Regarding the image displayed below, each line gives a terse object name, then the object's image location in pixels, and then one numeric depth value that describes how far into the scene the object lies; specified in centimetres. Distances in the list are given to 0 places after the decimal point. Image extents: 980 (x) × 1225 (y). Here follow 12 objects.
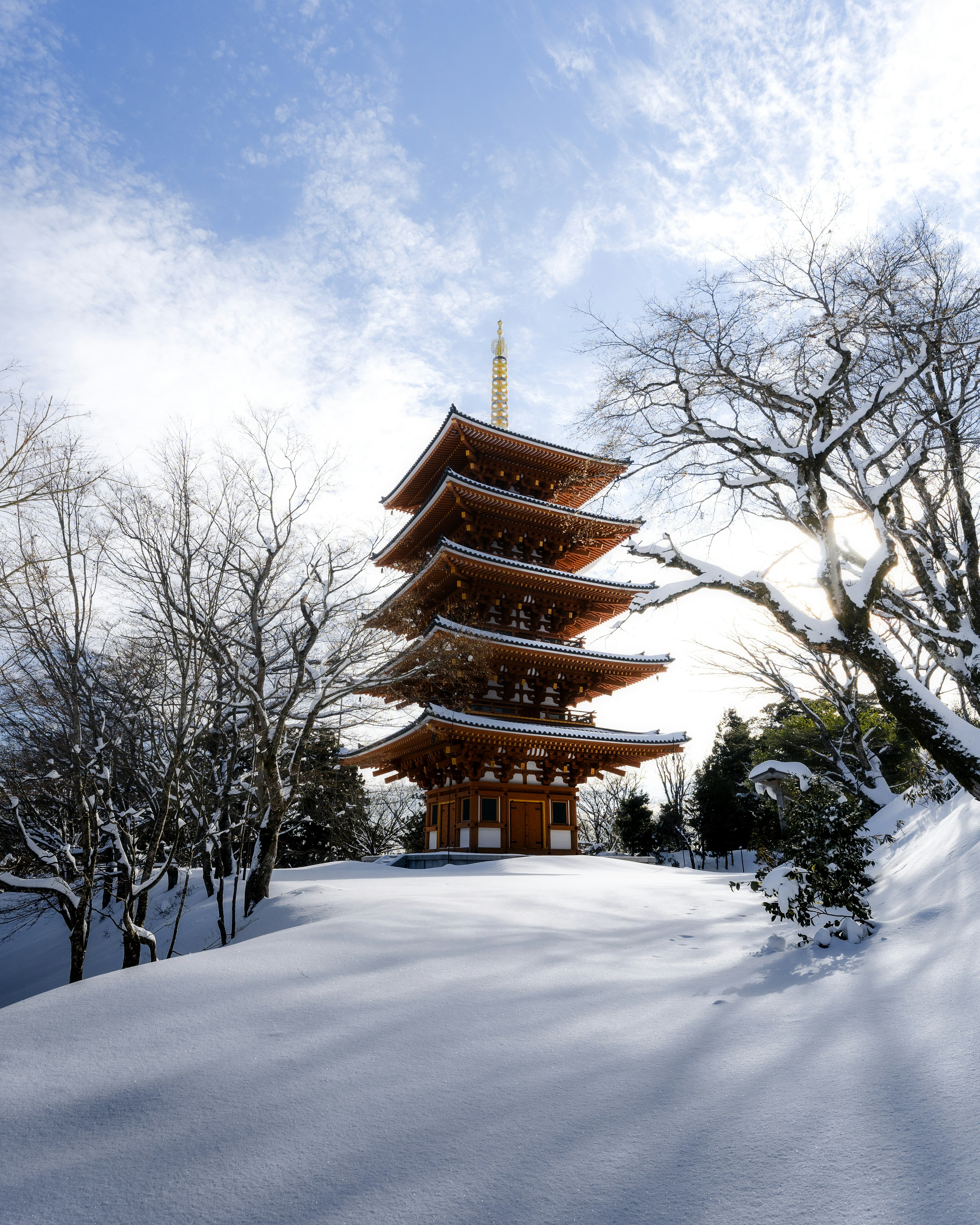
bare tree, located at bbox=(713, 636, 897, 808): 1452
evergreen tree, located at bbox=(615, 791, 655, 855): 3528
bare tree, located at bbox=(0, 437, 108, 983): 627
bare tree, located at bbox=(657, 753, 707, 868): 3678
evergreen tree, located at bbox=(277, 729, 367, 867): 2245
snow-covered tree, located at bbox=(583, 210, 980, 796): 697
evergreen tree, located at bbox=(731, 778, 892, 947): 586
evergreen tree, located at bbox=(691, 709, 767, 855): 3344
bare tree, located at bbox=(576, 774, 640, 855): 3962
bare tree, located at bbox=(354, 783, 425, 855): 2897
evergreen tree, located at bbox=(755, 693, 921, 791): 2244
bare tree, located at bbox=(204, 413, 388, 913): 1059
